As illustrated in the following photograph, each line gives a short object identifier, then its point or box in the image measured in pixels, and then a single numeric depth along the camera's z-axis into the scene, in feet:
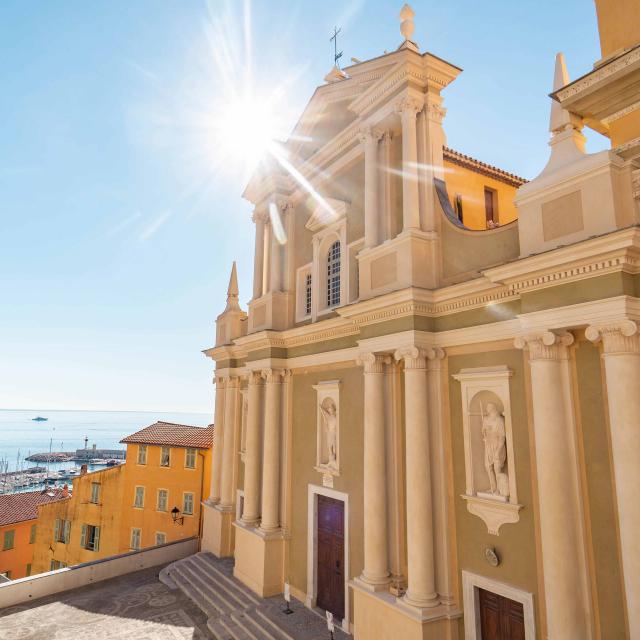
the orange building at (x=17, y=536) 105.81
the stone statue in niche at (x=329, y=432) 40.47
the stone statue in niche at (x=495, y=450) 26.23
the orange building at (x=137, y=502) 83.82
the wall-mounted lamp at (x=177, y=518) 82.99
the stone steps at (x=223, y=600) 39.01
